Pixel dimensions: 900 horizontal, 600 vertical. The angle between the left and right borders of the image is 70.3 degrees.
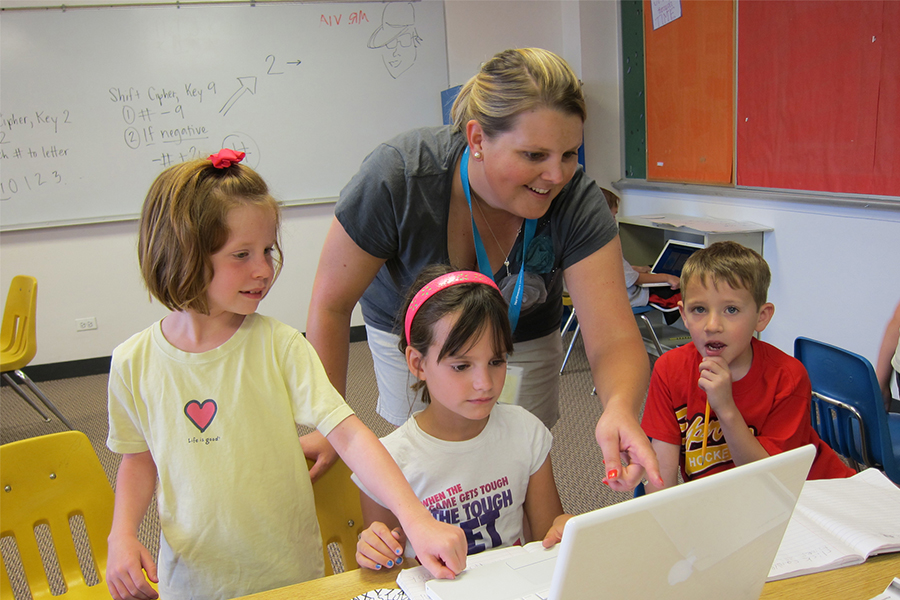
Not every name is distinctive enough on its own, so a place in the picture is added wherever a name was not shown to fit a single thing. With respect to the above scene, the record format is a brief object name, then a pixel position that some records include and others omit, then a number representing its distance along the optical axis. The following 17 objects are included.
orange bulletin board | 3.33
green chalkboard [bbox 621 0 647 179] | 4.09
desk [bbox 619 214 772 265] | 3.09
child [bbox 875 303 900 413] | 1.86
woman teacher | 1.09
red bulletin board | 2.44
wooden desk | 0.75
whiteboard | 3.80
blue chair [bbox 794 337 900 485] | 1.42
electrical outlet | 4.16
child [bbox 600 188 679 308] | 3.29
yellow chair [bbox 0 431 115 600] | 1.16
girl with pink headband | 1.06
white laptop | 0.49
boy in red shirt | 1.27
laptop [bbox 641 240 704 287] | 3.51
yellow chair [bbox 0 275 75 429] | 2.91
